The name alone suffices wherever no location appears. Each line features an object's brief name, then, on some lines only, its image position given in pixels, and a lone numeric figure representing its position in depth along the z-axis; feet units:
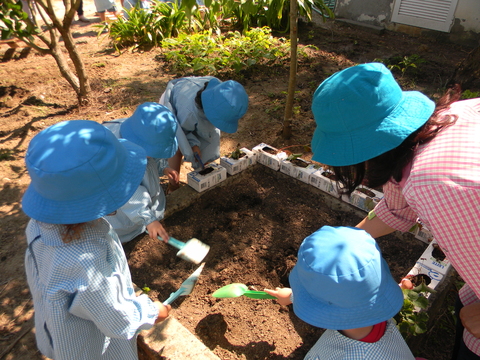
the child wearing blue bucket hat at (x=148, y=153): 7.21
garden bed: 6.89
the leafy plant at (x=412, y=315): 5.68
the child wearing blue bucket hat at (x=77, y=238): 4.03
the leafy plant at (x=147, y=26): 22.11
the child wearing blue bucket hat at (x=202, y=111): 8.97
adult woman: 3.67
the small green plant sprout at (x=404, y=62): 18.36
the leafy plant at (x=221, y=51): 18.57
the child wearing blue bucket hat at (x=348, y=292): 4.08
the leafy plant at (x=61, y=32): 12.01
